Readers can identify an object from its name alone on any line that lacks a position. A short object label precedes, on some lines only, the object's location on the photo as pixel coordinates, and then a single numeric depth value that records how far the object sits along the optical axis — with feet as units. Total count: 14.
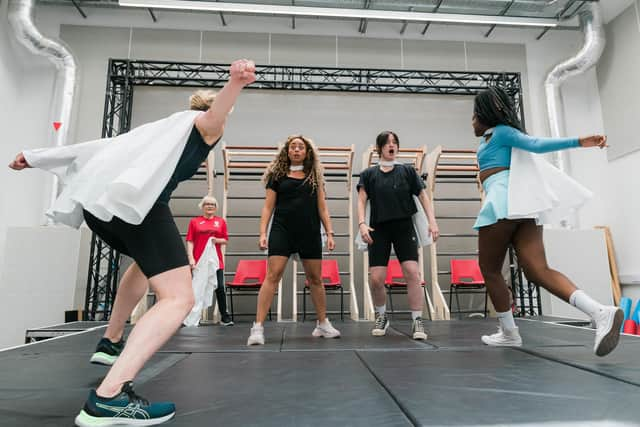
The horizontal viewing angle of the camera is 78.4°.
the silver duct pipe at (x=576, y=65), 17.75
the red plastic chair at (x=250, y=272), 14.89
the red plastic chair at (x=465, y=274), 15.04
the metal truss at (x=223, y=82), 15.67
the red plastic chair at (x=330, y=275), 14.37
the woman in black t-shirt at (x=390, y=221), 8.31
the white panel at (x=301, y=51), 19.34
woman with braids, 5.70
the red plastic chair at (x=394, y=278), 14.67
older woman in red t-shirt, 12.66
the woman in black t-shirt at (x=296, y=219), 7.70
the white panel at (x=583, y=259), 16.03
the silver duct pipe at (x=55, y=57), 15.90
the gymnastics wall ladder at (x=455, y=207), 17.80
